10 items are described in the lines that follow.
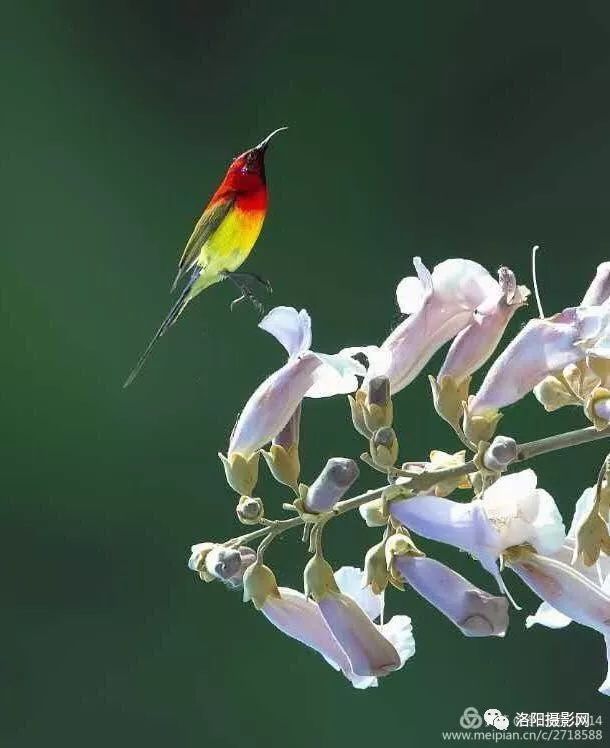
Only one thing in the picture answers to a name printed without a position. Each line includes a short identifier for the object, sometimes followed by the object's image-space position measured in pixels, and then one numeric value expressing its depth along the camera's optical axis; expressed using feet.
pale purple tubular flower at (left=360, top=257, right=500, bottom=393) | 21.10
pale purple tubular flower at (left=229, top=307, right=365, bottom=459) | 21.04
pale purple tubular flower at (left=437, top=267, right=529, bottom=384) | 21.09
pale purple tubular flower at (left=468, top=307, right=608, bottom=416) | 20.92
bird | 24.23
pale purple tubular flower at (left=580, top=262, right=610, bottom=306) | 20.98
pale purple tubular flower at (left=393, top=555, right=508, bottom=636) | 20.90
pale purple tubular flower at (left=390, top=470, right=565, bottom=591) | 20.84
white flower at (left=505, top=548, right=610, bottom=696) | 20.94
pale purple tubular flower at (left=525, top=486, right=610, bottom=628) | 20.95
